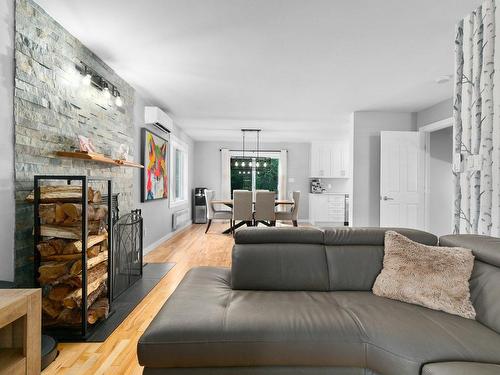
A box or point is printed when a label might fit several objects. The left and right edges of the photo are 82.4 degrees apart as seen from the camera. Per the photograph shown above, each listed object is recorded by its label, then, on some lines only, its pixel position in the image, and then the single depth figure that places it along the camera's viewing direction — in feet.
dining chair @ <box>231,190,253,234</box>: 19.03
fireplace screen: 9.27
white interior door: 15.78
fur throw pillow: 4.94
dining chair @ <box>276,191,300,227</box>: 20.11
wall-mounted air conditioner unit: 13.88
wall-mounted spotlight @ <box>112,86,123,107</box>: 10.53
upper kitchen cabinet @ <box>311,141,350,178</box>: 26.78
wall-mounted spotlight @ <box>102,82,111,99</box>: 9.81
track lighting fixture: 8.74
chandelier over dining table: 27.32
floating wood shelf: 7.57
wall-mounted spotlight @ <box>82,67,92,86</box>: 8.68
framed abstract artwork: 13.79
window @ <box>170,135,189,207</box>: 19.69
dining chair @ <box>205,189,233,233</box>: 20.47
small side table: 3.54
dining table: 20.04
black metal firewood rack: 6.52
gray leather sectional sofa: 3.98
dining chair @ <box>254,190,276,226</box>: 18.95
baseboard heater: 19.25
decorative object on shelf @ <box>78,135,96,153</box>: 8.36
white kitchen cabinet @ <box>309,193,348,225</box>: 25.45
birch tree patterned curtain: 7.04
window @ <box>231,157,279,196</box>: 27.78
